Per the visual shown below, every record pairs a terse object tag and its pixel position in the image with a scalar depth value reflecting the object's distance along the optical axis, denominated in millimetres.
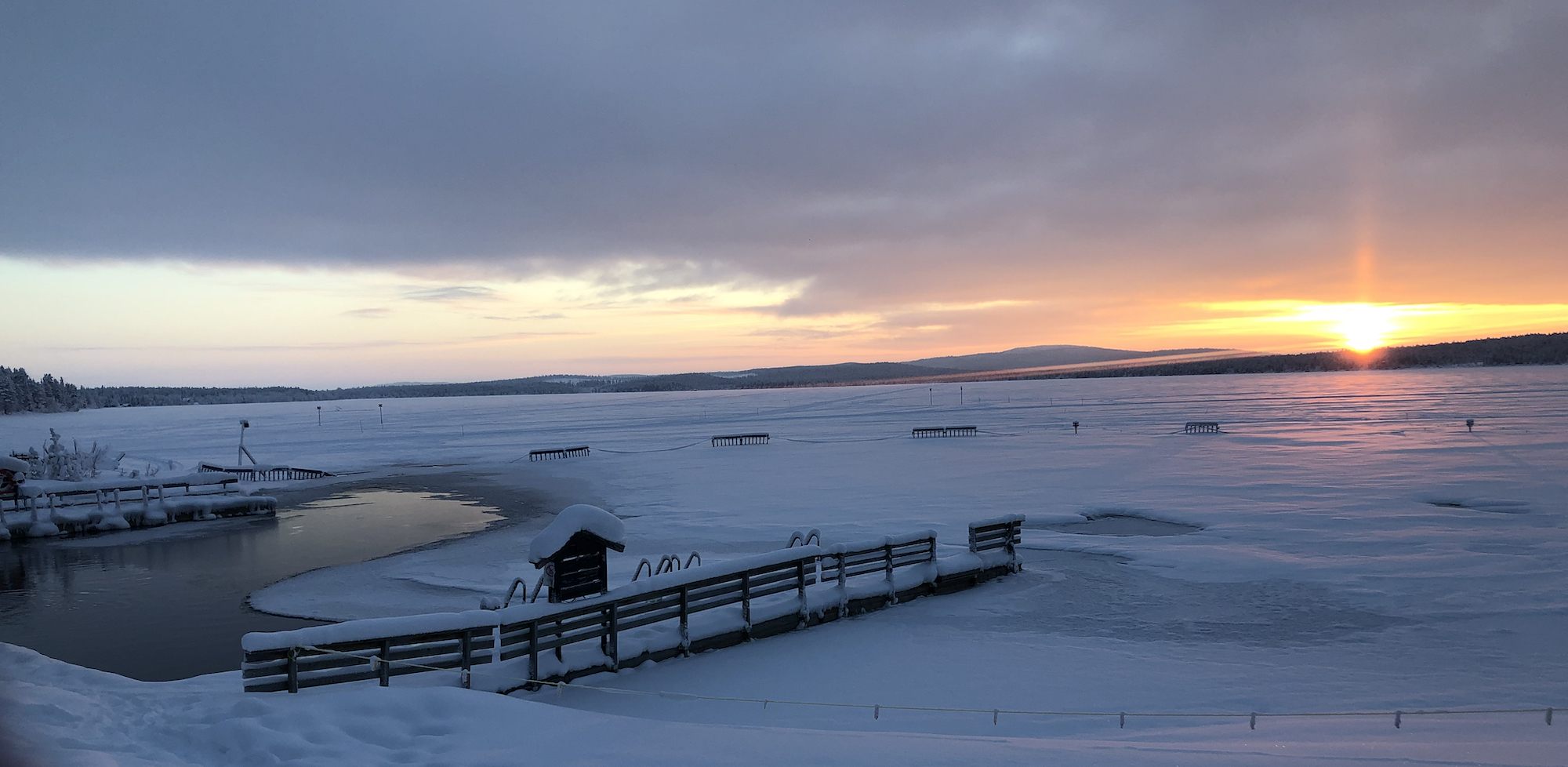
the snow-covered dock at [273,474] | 36672
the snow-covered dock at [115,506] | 22984
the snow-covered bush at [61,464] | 36281
